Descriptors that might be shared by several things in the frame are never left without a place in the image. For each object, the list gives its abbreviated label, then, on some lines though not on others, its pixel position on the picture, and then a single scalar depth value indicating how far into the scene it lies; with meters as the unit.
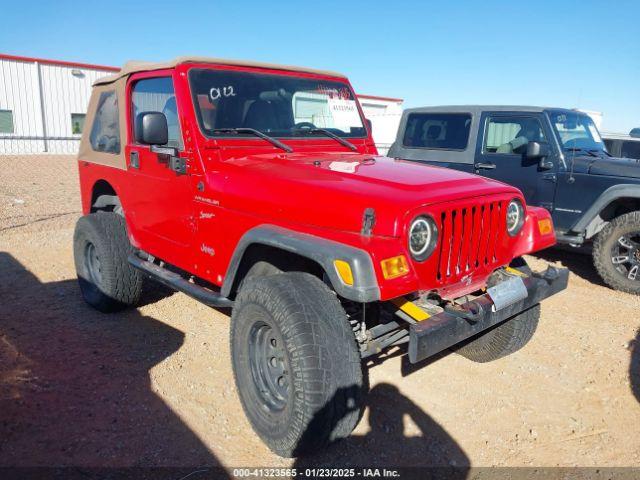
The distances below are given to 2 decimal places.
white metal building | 19.53
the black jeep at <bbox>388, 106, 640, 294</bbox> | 5.54
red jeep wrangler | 2.46
